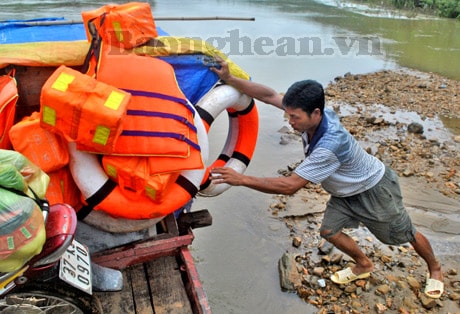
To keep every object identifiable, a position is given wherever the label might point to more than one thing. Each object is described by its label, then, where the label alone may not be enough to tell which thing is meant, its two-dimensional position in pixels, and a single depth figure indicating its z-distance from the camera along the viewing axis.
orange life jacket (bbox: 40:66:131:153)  1.95
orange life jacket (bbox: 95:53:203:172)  2.22
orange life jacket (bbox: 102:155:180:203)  2.22
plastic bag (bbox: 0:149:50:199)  1.67
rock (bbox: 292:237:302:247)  3.89
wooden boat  2.21
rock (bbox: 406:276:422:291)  3.30
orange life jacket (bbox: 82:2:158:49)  2.47
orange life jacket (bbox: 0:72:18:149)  2.15
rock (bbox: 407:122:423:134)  6.31
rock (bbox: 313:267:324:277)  3.46
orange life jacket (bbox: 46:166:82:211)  2.24
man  2.54
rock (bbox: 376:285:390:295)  3.29
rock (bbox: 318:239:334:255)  3.72
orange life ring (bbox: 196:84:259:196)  2.90
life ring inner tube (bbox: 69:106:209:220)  2.25
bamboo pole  3.70
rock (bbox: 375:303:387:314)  3.13
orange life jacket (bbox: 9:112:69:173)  2.10
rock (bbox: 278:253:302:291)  3.41
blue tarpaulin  2.84
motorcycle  1.86
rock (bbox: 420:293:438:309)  3.13
